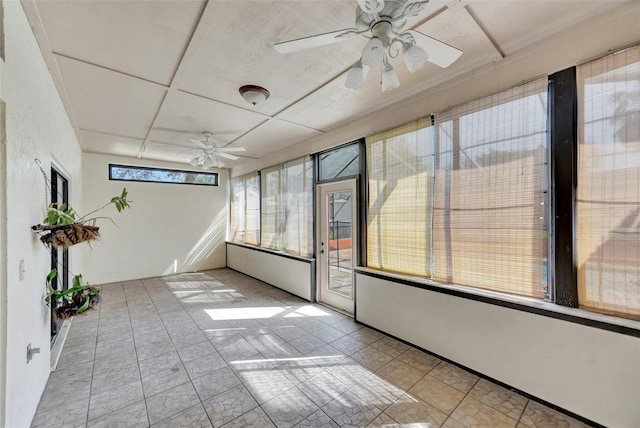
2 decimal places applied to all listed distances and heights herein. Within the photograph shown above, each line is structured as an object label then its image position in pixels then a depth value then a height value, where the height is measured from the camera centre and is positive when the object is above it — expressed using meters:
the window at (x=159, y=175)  5.77 +1.00
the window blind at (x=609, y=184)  1.73 +0.21
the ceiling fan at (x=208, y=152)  4.14 +1.08
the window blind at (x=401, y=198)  2.87 +0.20
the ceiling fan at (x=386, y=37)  1.40 +1.06
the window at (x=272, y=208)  5.37 +0.17
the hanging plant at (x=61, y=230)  2.04 -0.10
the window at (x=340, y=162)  3.84 +0.84
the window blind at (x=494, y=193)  2.14 +0.20
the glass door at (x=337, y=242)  3.89 -0.42
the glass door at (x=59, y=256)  2.94 -0.49
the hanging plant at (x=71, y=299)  2.37 -0.77
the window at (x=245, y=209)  6.23 +0.18
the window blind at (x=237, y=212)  6.79 +0.12
